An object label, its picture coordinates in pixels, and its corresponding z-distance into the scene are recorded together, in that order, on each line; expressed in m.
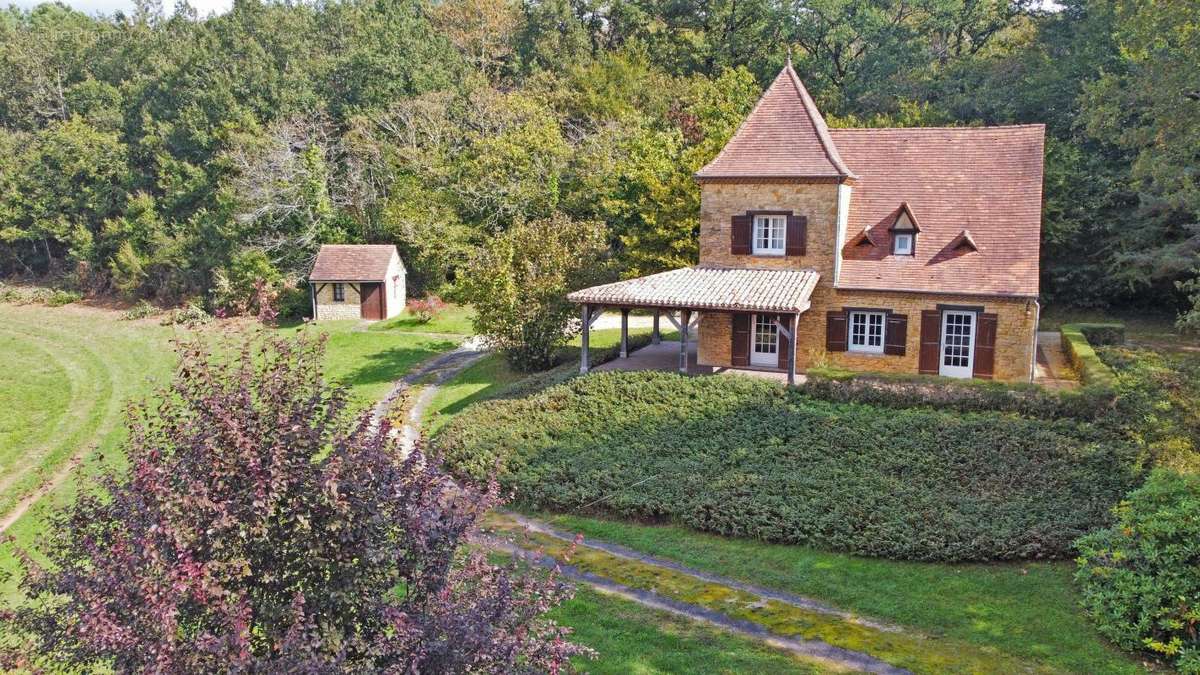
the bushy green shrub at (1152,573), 11.52
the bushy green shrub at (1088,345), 21.31
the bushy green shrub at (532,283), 28.69
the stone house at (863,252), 23.81
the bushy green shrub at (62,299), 53.78
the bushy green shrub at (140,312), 49.00
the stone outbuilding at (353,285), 42.53
